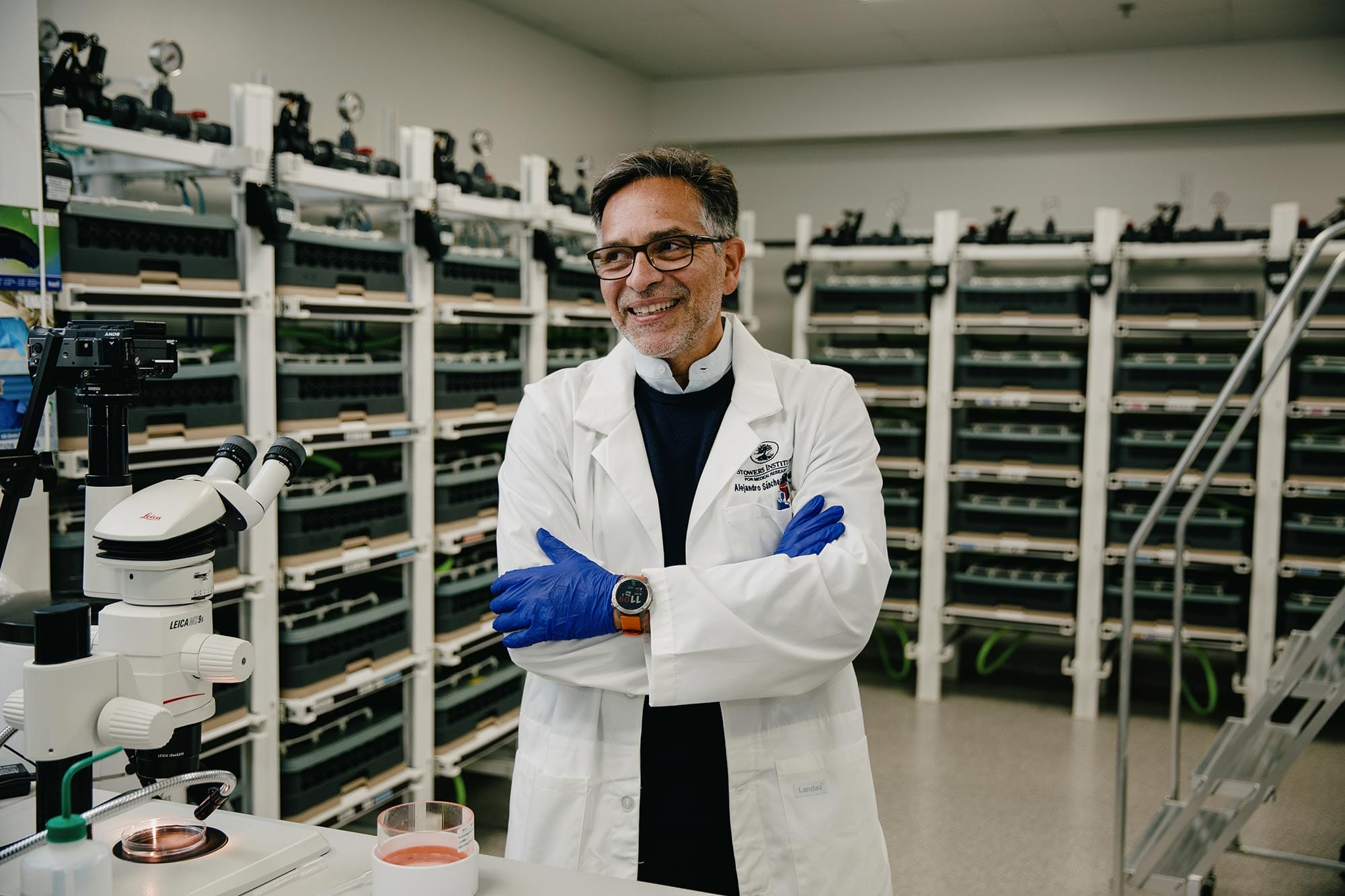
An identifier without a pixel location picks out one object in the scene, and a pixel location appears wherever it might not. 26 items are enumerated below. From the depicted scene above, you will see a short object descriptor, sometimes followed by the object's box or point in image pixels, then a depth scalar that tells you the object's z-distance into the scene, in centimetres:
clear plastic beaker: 129
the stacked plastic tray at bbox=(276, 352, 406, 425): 326
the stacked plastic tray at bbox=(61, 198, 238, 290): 264
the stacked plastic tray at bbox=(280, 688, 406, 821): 338
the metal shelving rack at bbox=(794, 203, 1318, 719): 519
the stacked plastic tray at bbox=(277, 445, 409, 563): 333
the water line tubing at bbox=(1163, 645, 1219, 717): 544
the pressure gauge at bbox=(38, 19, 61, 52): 292
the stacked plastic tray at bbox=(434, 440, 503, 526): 397
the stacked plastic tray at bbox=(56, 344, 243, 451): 288
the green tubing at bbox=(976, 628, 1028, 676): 589
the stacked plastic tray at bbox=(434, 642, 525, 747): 402
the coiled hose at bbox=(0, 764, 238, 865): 117
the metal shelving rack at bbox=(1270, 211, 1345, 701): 507
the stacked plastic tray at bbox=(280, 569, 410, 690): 335
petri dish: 138
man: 170
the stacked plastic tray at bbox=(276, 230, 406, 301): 323
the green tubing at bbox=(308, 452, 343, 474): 363
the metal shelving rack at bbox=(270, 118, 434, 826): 330
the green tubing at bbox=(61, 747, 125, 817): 116
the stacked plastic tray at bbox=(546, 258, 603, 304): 453
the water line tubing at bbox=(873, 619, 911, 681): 593
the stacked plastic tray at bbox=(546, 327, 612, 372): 473
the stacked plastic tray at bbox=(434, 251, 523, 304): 390
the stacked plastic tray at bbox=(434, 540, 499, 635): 398
